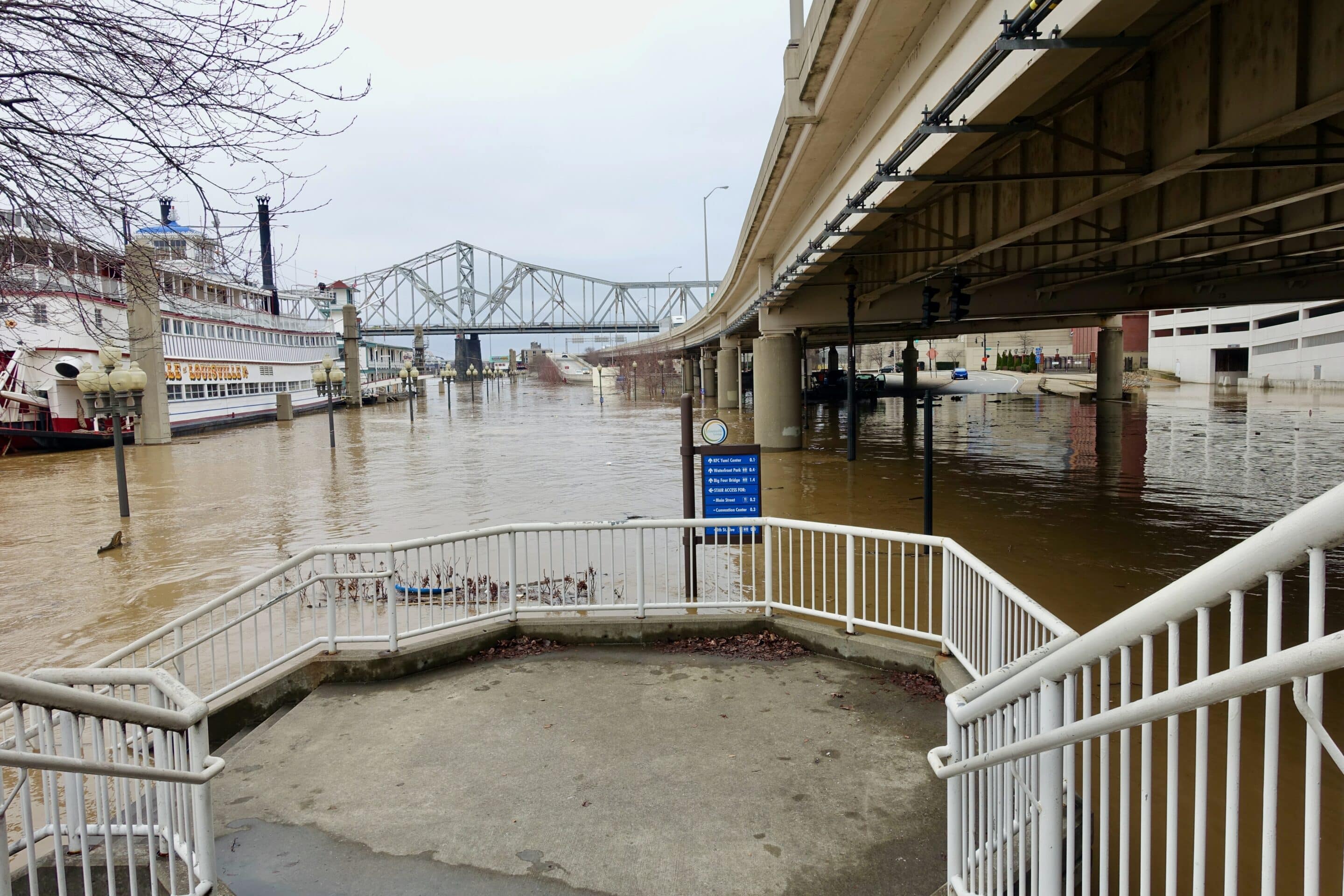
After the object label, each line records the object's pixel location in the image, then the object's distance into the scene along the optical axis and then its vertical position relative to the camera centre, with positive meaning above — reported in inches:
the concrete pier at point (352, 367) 2637.8 +61.0
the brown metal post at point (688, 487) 357.7 -46.6
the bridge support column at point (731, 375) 2202.3 +2.8
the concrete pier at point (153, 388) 1459.2 +6.6
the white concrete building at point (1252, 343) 2266.2 +54.3
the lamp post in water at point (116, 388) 736.3 +4.7
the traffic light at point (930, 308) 758.5 +53.7
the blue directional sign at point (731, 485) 370.6 -45.5
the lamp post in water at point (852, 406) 944.9 -35.9
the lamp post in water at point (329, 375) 1499.8 +20.5
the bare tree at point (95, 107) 205.0 +71.4
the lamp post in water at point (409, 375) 2294.5 +26.6
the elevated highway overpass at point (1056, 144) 281.9 +97.3
